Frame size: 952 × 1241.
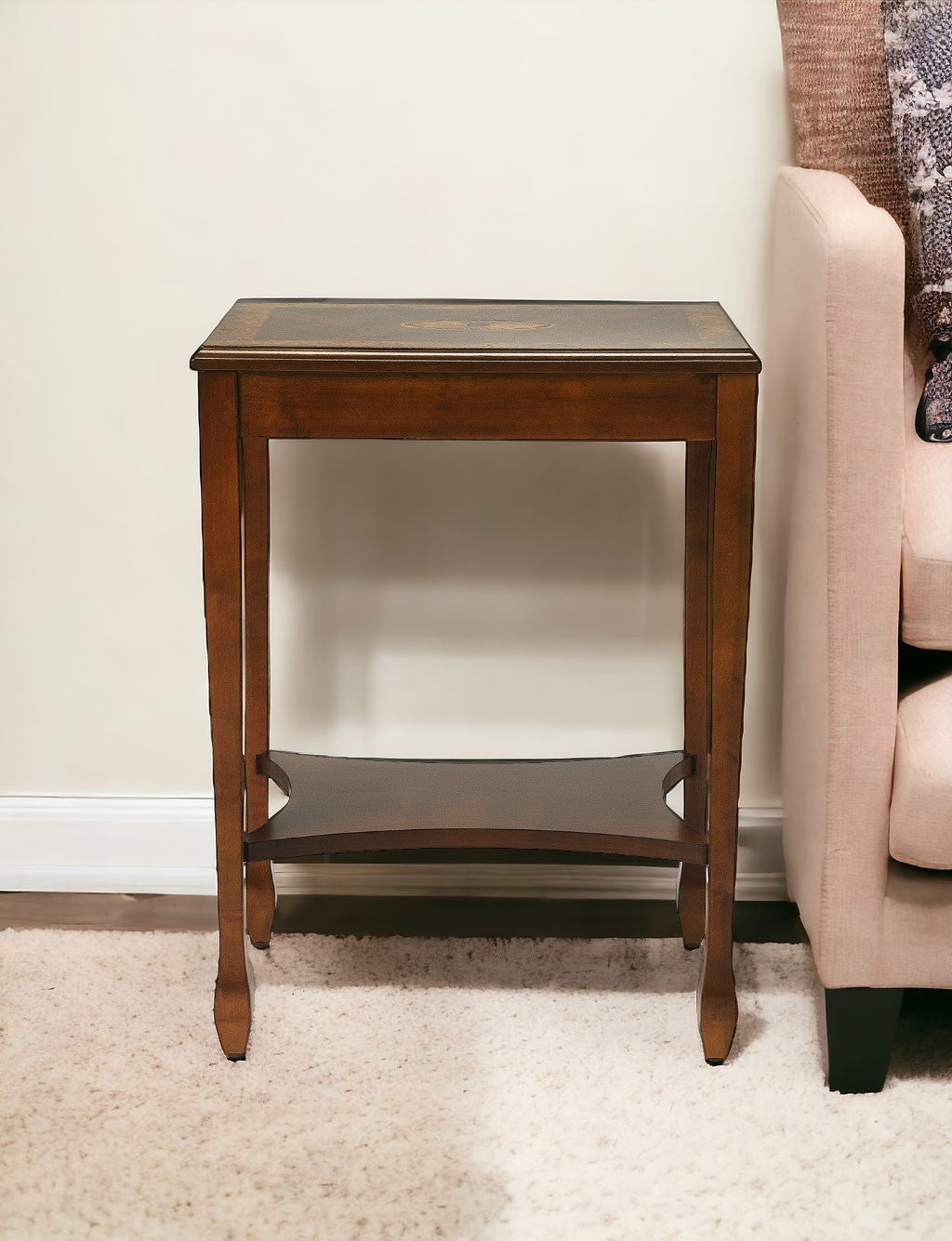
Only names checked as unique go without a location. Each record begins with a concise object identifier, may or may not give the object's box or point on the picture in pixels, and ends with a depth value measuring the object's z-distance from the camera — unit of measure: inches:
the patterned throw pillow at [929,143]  45.7
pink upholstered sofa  40.4
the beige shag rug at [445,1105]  40.4
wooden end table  42.6
